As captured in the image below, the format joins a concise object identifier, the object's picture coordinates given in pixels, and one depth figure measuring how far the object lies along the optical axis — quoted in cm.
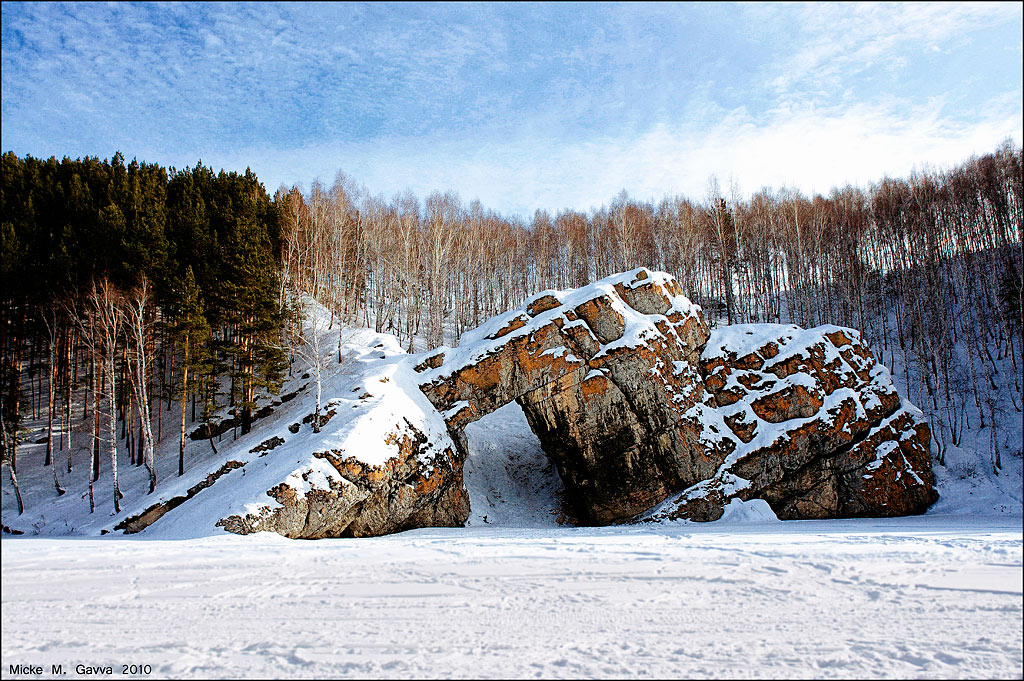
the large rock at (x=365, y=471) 1482
